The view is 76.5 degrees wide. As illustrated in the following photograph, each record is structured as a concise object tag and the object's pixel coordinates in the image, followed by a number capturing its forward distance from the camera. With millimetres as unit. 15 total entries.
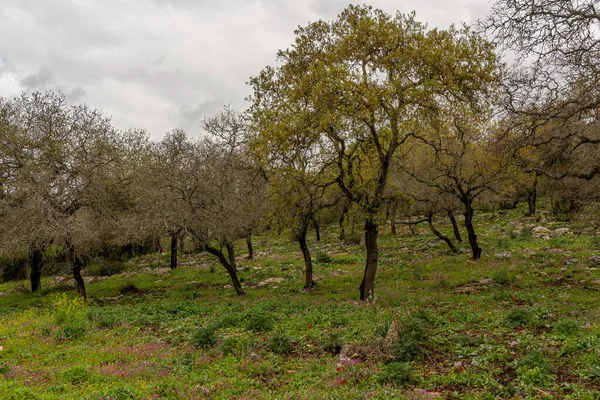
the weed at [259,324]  13352
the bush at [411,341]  9344
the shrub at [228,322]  14320
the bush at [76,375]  9266
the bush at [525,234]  28516
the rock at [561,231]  28781
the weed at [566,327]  9734
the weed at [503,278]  17264
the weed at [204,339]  11797
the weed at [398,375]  8109
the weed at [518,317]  10891
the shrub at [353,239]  39409
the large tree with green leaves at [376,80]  15461
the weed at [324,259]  29750
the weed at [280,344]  10879
